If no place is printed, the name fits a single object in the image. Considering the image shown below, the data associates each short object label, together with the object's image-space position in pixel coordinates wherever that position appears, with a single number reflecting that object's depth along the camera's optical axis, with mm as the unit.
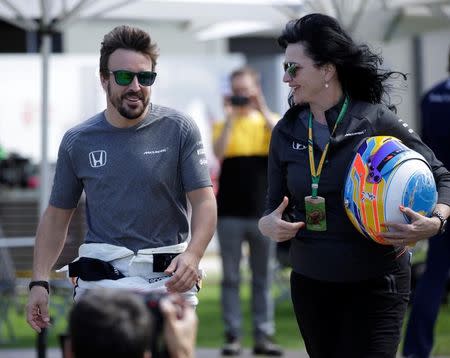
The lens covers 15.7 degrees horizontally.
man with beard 6782
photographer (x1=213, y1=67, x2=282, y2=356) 12507
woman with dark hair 6362
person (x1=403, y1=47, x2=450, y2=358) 10442
